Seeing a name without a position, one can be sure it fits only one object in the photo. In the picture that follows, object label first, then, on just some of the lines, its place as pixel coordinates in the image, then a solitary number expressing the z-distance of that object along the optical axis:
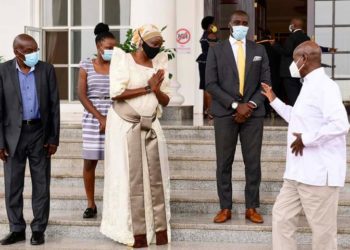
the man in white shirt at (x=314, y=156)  5.99
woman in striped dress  8.39
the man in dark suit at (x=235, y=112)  8.11
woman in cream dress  7.65
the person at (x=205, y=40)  12.81
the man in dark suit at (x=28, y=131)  7.74
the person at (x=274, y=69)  15.13
